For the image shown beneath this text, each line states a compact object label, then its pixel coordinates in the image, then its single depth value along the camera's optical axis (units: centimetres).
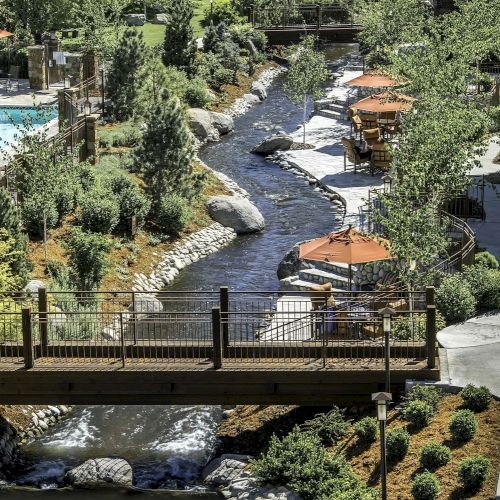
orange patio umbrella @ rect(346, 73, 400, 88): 4912
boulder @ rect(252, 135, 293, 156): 5006
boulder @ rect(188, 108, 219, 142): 5156
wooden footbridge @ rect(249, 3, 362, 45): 7181
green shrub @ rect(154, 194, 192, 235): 3766
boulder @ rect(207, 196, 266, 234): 3950
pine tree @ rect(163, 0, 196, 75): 5756
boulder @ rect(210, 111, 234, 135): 5362
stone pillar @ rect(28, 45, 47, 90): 5334
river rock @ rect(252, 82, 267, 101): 6181
